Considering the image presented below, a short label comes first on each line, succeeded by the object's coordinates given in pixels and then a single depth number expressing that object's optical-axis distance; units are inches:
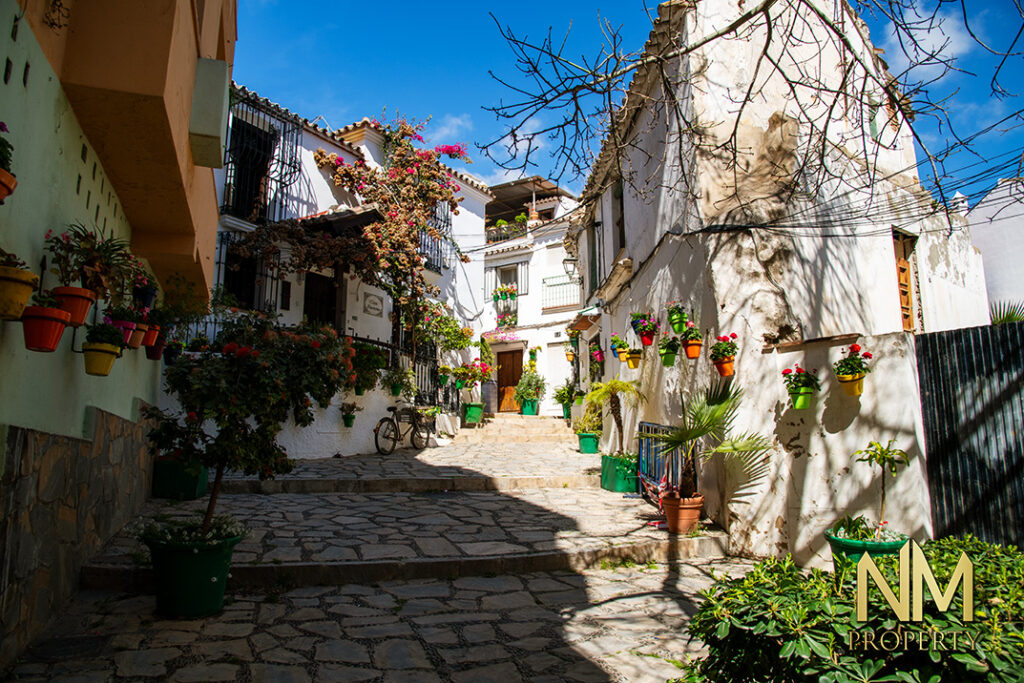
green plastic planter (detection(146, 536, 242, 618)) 147.9
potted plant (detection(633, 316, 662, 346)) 298.4
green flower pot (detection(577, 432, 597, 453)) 481.1
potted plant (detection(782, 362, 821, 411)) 200.5
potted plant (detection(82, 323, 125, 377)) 150.5
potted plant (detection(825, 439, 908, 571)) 166.2
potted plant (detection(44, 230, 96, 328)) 120.0
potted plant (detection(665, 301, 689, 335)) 249.4
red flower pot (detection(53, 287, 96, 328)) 119.3
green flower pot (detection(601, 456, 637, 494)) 326.6
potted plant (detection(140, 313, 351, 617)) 149.5
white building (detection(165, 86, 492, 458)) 437.7
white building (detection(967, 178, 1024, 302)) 491.2
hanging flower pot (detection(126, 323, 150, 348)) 175.6
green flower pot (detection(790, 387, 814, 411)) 200.4
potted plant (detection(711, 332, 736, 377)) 221.1
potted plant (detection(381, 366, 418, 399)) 498.4
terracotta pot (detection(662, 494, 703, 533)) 231.6
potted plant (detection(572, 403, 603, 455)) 481.1
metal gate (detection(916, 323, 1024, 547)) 169.0
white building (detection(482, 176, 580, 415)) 764.0
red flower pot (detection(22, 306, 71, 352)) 107.5
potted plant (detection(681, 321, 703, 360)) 241.9
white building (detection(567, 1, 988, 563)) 198.5
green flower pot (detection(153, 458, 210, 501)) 284.2
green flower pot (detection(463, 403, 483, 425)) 619.8
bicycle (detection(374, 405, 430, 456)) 471.5
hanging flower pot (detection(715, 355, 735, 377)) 221.9
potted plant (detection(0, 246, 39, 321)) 96.3
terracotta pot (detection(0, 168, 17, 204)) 88.5
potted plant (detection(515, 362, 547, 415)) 742.5
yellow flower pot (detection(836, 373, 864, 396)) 191.5
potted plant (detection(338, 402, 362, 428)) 442.9
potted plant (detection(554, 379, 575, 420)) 655.1
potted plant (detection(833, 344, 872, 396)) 191.5
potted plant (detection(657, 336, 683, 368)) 256.7
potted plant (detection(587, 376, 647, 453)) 323.9
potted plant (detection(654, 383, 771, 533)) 217.2
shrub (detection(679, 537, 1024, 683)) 64.2
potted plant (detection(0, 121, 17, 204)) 88.7
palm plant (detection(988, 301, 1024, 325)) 272.1
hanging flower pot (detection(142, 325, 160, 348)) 191.8
